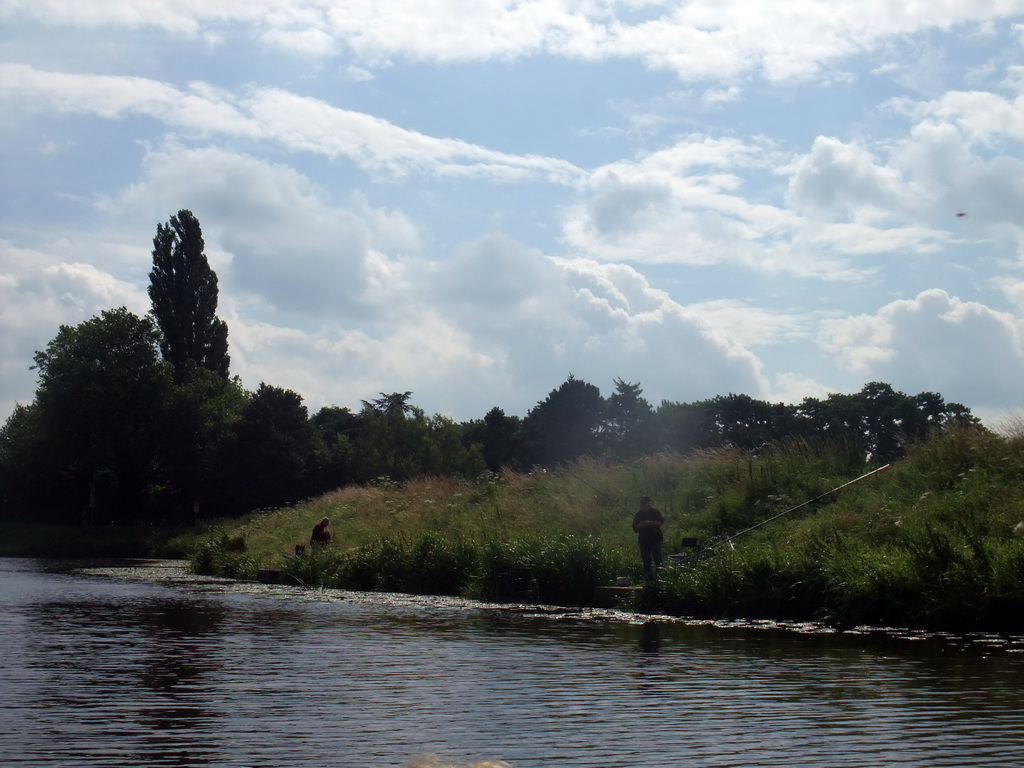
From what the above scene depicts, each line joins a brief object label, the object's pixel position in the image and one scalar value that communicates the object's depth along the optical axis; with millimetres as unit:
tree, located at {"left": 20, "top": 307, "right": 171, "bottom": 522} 69438
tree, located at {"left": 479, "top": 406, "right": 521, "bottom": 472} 98438
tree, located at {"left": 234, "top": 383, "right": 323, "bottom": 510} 68000
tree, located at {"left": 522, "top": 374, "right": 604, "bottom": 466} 93750
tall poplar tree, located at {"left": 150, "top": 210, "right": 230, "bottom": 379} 71750
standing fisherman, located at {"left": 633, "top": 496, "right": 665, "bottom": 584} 20516
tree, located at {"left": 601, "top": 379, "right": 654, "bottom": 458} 95062
